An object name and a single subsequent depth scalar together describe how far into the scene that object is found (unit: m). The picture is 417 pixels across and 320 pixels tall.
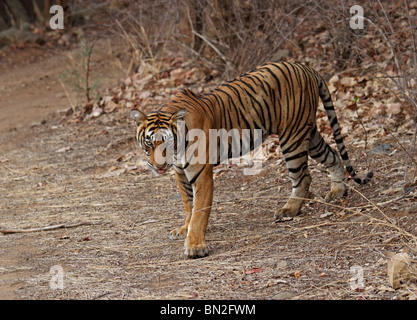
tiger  8.83
